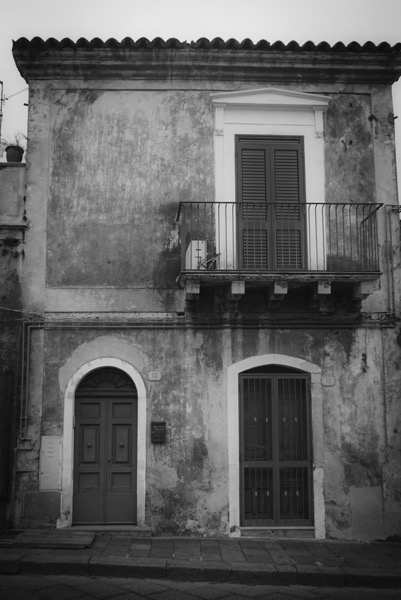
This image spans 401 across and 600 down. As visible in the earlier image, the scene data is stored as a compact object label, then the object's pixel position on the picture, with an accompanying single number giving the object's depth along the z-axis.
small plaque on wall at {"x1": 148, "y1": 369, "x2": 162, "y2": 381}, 10.41
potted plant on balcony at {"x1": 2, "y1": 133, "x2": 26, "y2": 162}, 11.20
